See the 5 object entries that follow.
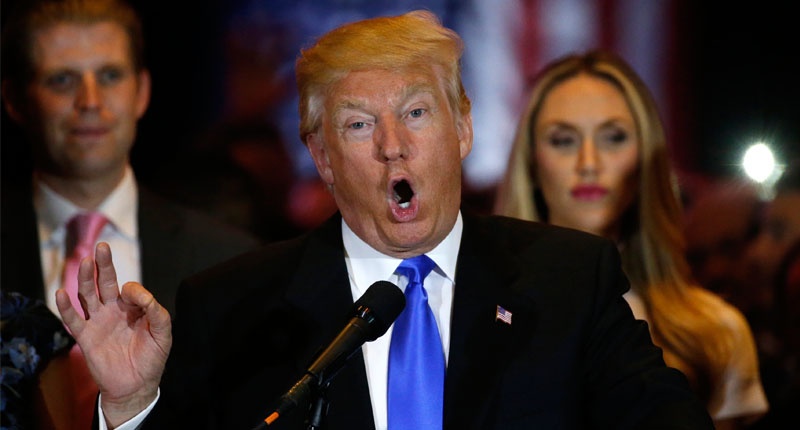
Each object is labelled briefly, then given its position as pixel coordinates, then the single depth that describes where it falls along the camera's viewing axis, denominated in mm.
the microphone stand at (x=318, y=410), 3611
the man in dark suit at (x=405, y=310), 4508
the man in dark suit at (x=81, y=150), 7375
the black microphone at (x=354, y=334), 3567
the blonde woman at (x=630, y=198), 7152
